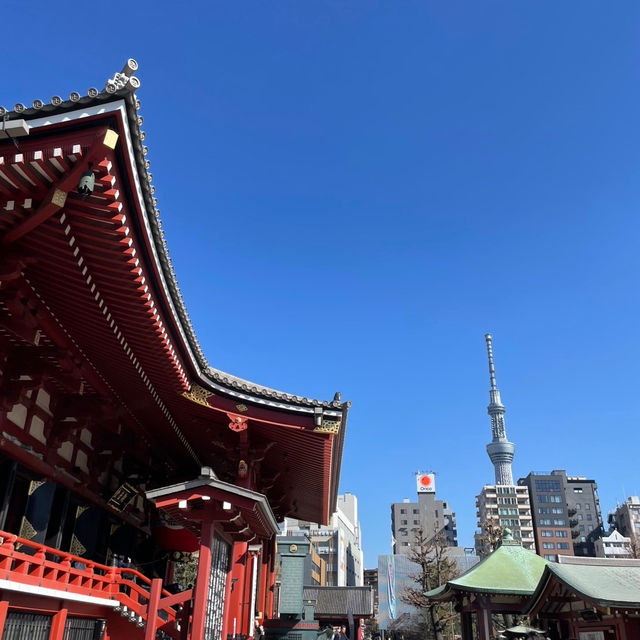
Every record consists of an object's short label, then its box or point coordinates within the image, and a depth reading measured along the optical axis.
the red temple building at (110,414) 6.51
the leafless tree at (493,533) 35.10
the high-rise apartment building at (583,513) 107.06
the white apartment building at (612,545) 96.07
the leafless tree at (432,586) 34.72
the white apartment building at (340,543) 83.25
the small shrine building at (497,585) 19.89
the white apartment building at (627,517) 103.06
